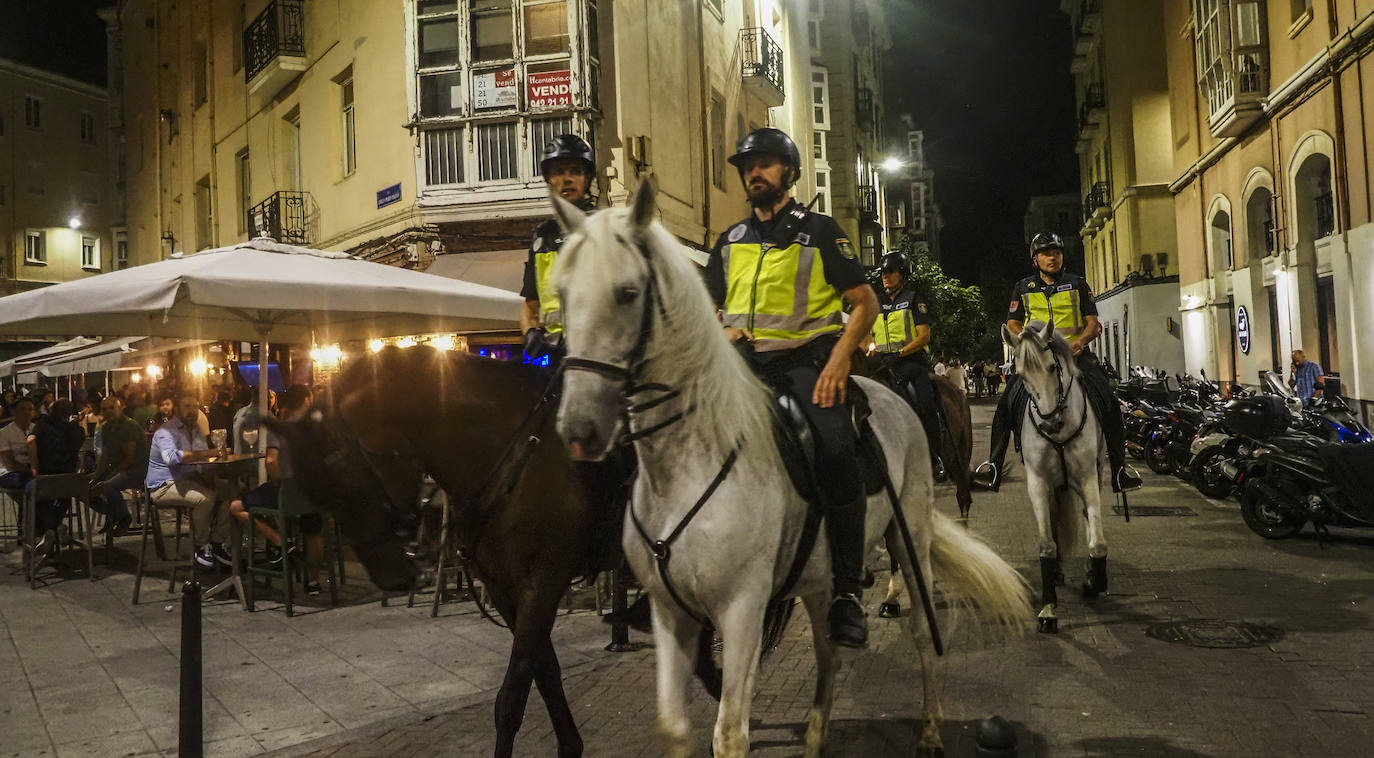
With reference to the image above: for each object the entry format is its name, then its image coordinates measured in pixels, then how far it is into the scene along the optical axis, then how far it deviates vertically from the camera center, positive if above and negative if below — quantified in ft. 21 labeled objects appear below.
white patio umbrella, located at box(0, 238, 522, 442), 24.31 +3.38
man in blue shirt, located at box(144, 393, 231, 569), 28.48 -1.61
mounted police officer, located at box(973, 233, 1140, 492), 25.64 +1.68
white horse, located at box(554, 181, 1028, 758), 9.52 -0.36
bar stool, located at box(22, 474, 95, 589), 31.96 -2.08
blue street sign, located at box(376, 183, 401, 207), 57.67 +13.12
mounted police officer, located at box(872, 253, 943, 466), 29.35 +1.71
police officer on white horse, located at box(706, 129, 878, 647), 12.19 +1.32
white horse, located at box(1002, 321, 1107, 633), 23.41 -1.47
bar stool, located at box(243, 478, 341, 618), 25.72 -3.10
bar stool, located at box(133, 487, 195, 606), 28.09 -3.65
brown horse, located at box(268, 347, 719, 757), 12.82 -0.85
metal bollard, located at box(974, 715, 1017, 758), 10.07 -3.61
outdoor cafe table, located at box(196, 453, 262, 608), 27.32 -1.37
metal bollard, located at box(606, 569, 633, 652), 20.48 -4.84
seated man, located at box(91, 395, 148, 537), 34.58 -1.32
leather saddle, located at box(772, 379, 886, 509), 11.58 -0.54
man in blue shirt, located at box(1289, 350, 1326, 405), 53.72 -0.09
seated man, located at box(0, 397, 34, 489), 37.60 -0.61
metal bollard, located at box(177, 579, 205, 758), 13.35 -3.52
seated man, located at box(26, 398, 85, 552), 34.50 -0.71
